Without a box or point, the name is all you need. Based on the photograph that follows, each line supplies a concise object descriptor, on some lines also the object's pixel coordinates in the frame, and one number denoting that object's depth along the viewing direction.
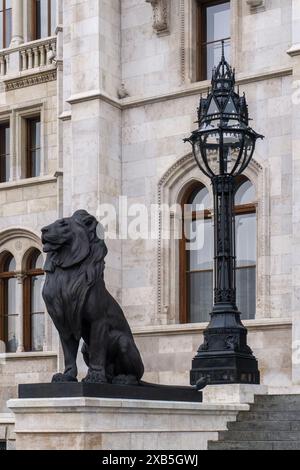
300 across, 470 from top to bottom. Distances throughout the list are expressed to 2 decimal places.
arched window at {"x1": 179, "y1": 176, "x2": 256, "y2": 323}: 22.47
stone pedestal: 12.46
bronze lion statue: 13.00
